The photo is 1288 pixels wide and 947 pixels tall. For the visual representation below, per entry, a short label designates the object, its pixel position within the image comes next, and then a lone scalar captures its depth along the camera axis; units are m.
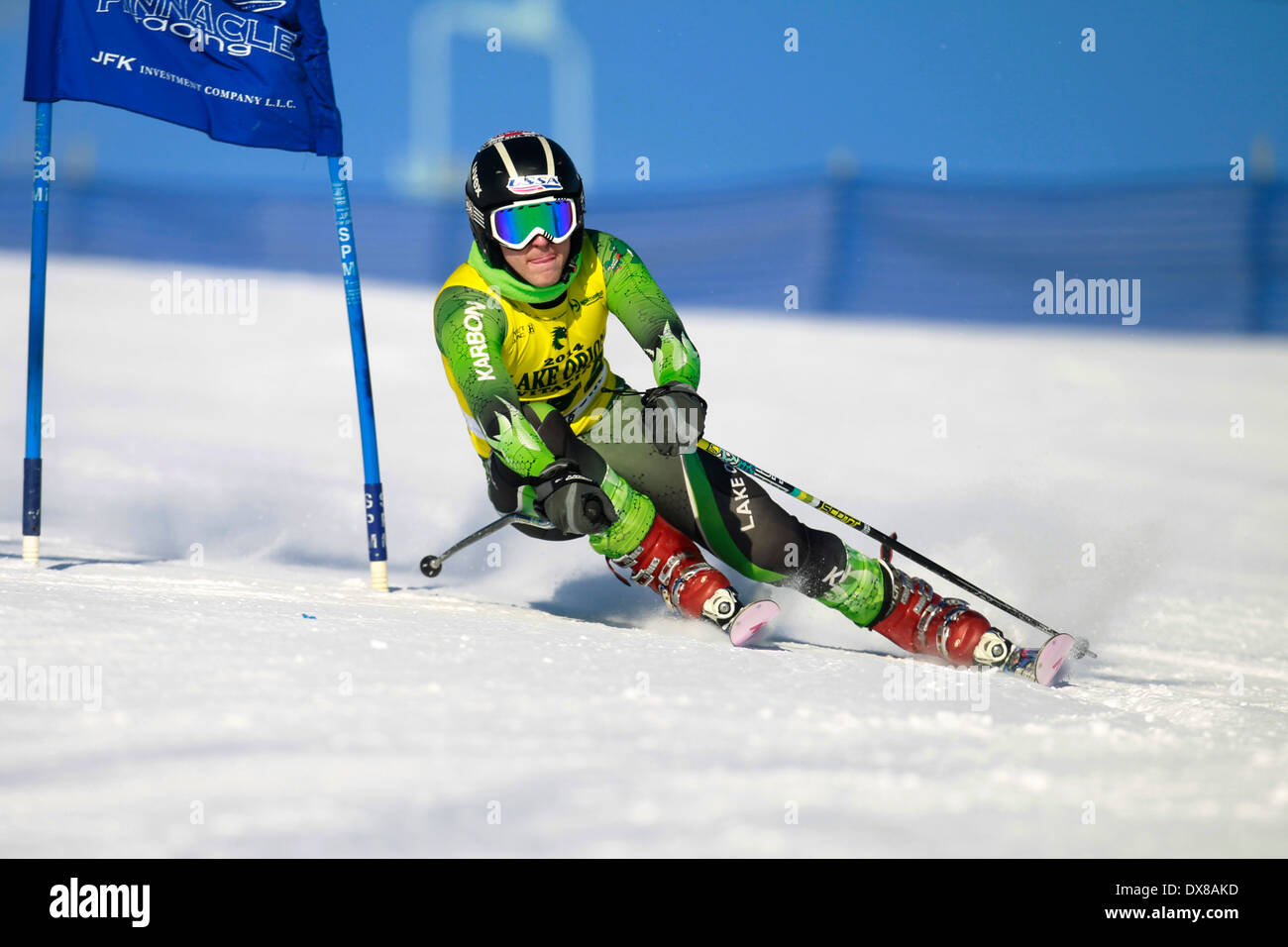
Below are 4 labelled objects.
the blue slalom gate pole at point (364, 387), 9.34
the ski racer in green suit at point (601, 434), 7.37
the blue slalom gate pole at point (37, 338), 8.88
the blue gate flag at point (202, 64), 8.67
